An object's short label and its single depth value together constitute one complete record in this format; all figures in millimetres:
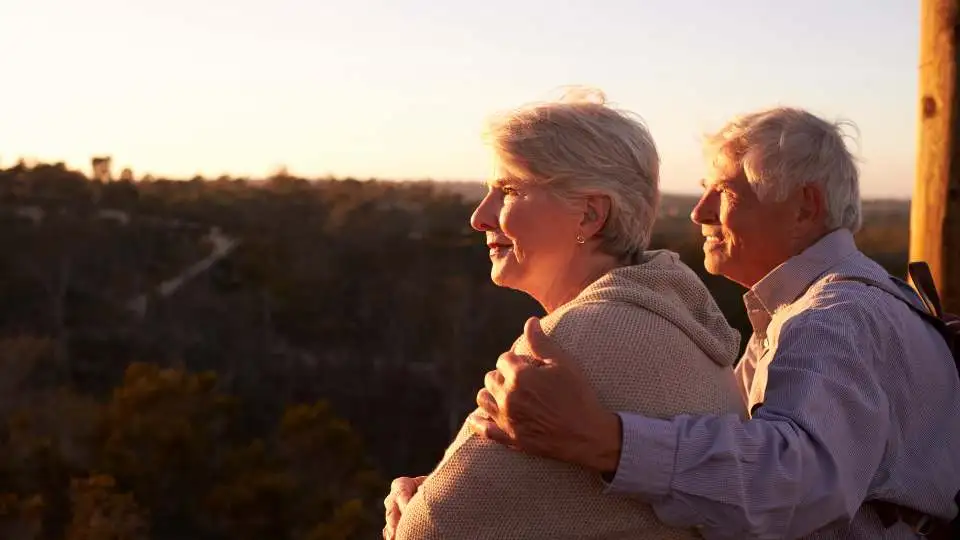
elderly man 1377
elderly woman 1384
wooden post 2715
